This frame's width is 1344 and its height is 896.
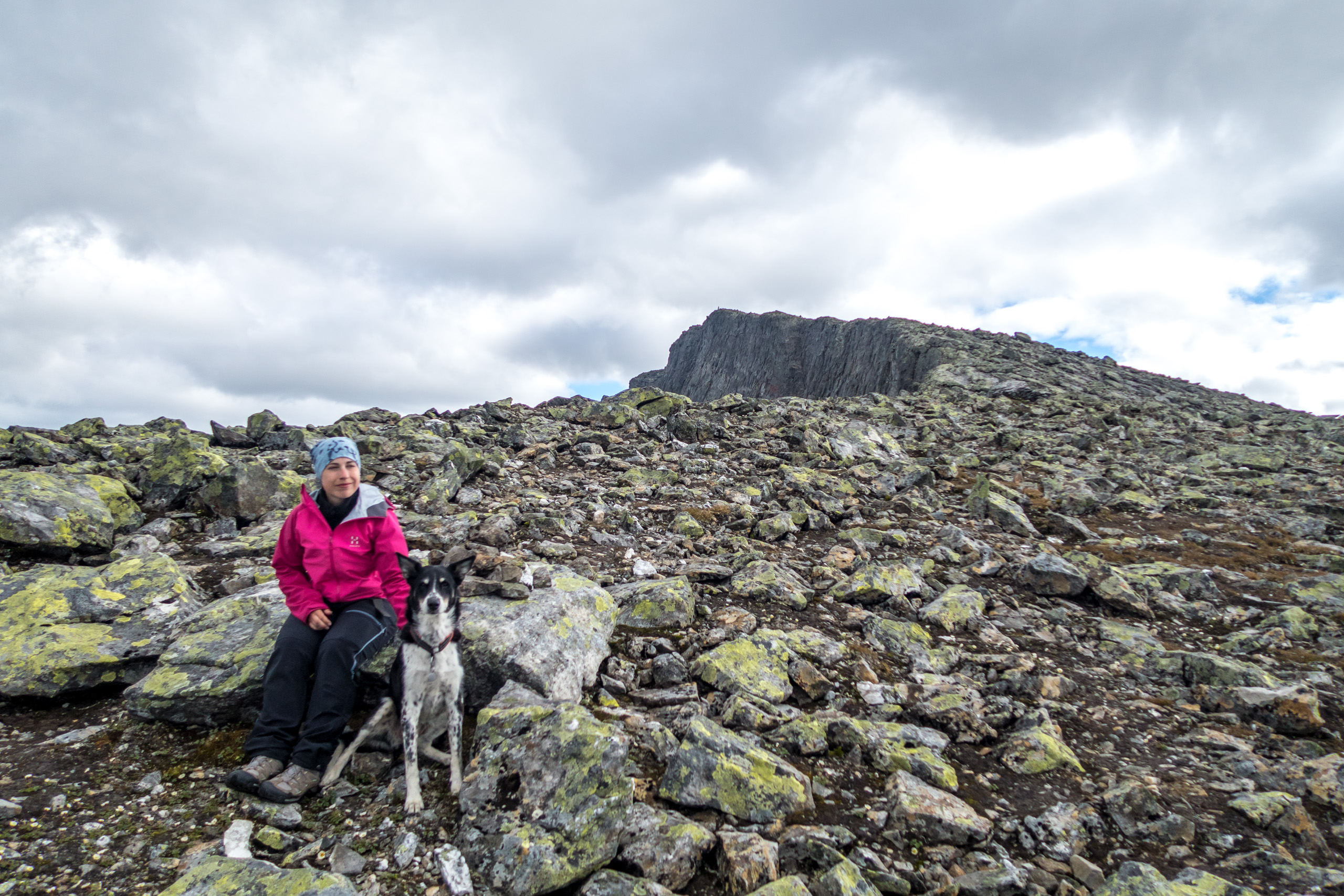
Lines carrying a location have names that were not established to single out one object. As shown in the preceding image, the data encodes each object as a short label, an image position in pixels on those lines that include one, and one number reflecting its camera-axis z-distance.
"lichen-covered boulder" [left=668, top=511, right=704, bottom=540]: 10.07
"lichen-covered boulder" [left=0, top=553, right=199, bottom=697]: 4.48
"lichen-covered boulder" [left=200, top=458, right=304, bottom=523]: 8.91
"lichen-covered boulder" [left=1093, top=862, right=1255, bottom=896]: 3.41
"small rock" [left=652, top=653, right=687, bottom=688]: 5.71
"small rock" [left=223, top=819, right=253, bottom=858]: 3.37
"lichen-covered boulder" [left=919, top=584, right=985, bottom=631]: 7.69
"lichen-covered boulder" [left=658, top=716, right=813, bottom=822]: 3.99
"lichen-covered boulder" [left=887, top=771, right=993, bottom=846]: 4.02
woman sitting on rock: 4.01
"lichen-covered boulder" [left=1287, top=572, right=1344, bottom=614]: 8.70
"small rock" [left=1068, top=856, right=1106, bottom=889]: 3.72
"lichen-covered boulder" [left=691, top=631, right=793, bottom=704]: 5.61
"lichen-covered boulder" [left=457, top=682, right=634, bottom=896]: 3.36
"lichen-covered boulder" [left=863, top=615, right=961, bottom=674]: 6.71
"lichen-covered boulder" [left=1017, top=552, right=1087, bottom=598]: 8.82
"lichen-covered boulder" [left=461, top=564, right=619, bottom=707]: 4.90
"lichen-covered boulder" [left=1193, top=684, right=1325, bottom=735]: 5.67
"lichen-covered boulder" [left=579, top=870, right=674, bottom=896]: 3.23
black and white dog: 4.16
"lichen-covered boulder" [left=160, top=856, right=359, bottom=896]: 2.96
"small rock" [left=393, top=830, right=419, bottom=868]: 3.42
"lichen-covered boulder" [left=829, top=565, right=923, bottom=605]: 8.09
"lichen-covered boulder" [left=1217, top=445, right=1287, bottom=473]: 19.56
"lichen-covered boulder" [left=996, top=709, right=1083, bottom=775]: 4.93
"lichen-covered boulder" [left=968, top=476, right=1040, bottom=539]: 12.12
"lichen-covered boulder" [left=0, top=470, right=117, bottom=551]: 6.55
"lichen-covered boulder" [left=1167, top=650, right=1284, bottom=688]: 6.37
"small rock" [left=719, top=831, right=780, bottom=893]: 3.40
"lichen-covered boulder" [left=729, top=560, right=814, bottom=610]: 7.74
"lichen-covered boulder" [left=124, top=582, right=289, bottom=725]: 4.36
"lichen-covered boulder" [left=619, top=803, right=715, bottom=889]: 3.42
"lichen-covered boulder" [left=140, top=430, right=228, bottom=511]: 8.92
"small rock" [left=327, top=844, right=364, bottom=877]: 3.33
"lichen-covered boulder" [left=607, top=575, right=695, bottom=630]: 6.66
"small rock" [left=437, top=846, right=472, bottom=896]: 3.25
